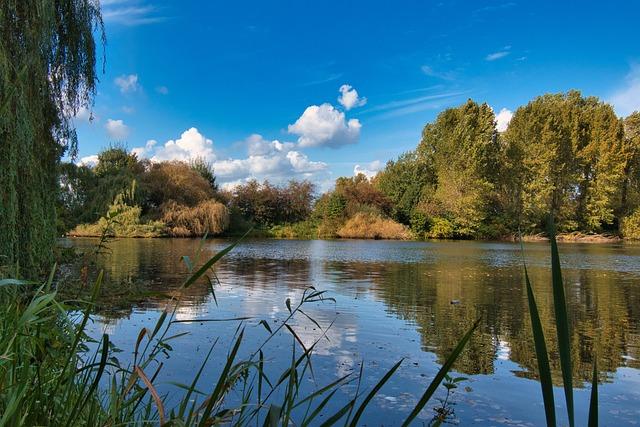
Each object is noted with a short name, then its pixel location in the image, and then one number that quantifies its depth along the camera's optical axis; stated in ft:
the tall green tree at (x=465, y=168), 119.14
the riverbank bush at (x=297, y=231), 126.21
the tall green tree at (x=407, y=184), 126.62
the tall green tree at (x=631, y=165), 119.85
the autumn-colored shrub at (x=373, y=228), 119.34
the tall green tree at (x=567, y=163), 116.26
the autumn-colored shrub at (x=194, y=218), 99.09
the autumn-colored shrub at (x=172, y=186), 102.58
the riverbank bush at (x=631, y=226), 118.11
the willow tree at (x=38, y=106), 15.70
